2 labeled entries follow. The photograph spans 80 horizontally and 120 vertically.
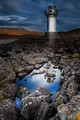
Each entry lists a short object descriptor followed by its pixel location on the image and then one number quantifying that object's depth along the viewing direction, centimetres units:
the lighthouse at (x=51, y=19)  3267
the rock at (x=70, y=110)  389
